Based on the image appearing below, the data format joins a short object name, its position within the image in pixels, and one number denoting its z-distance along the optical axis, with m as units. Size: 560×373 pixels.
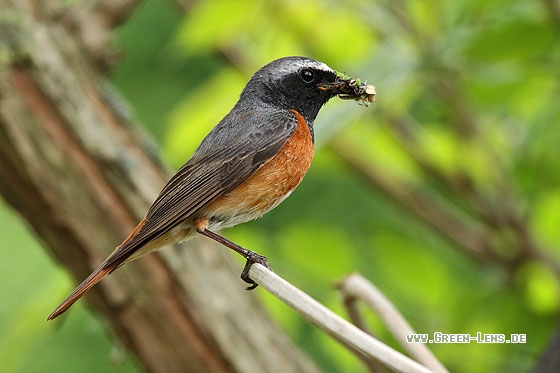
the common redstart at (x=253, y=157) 5.27
